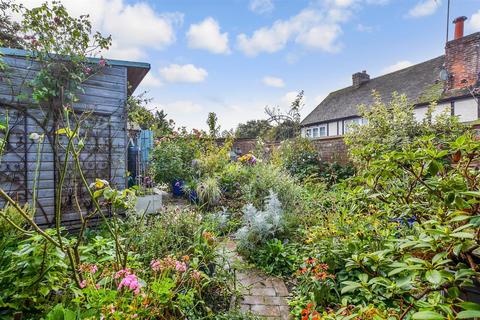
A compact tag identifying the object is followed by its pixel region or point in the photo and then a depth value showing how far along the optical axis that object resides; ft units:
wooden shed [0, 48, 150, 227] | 12.00
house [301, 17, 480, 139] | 33.37
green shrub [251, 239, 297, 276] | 10.07
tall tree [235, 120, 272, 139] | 67.65
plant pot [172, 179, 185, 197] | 21.77
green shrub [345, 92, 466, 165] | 17.34
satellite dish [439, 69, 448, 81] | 34.17
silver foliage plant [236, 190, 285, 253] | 11.46
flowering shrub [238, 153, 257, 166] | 23.28
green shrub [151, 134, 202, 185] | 21.86
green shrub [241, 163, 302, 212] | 14.66
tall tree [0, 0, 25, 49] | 21.25
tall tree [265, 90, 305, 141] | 35.86
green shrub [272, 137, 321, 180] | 24.79
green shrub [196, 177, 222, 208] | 17.60
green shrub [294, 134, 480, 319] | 2.71
